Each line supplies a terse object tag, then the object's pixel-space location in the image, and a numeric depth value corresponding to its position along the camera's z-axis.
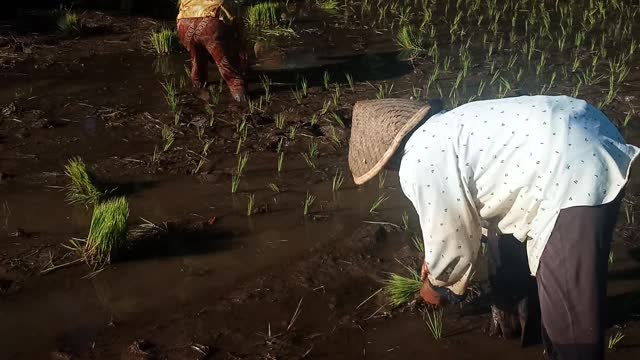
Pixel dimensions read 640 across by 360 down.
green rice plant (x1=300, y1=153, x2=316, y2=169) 4.59
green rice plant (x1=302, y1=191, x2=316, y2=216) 4.10
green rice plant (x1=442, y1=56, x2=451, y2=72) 5.89
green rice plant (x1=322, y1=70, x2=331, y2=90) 5.63
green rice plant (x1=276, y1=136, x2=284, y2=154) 4.77
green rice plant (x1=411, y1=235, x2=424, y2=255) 3.71
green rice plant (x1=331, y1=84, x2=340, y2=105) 5.39
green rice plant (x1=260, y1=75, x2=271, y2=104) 5.45
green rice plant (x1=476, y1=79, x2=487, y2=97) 5.42
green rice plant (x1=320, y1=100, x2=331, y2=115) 5.24
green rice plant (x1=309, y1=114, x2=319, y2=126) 5.09
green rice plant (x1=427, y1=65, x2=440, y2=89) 5.59
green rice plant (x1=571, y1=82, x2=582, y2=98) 5.32
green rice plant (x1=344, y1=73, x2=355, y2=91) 5.58
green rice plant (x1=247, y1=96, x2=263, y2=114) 5.29
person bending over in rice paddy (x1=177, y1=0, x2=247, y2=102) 5.29
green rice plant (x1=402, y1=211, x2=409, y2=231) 3.96
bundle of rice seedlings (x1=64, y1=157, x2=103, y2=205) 4.14
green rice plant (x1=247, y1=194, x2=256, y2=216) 4.10
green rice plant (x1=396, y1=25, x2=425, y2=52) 6.27
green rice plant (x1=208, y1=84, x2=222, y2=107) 5.46
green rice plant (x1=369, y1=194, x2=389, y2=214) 4.12
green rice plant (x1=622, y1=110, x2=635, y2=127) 4.89
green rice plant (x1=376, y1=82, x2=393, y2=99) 5.33
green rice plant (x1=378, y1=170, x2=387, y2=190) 4.40
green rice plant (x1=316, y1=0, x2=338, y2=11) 7.45
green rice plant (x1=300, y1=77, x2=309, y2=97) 5.51
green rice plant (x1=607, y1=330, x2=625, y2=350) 3.09
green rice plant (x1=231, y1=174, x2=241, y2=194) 4.28
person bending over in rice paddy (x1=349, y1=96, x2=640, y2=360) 2.29
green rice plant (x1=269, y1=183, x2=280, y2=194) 4.34
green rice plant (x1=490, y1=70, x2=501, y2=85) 5.61
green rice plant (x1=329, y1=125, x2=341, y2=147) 4.86
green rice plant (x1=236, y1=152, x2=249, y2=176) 4.43
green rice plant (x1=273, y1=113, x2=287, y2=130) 5.02
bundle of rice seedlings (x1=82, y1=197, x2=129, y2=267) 3.58
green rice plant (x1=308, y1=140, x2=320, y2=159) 4.66
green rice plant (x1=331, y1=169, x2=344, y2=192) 4.36
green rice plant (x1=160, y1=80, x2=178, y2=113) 5.25
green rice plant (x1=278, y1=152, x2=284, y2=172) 4.47
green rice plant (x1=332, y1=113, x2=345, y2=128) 5.04
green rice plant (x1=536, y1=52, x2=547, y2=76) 5.77
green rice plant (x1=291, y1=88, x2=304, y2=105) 5.47
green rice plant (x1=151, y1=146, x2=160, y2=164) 4.62
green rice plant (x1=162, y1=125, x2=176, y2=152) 4.74
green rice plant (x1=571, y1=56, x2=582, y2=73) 5.74
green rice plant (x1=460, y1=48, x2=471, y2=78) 5.62
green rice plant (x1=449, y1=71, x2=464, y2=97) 5.42
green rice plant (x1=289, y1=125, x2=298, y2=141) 4.90
